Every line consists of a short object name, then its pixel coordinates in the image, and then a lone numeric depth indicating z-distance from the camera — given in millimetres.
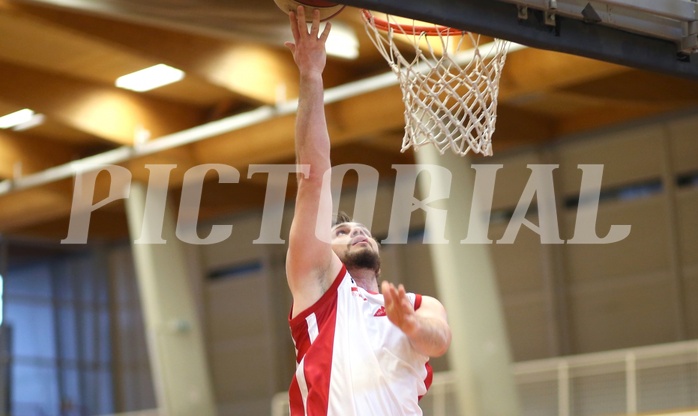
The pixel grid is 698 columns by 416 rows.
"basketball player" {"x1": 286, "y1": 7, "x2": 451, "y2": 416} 4188
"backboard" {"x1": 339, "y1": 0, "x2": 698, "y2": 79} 5152
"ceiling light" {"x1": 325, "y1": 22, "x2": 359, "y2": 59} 12383
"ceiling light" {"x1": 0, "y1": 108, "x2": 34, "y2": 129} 14961
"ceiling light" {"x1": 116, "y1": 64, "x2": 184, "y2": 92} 14078
